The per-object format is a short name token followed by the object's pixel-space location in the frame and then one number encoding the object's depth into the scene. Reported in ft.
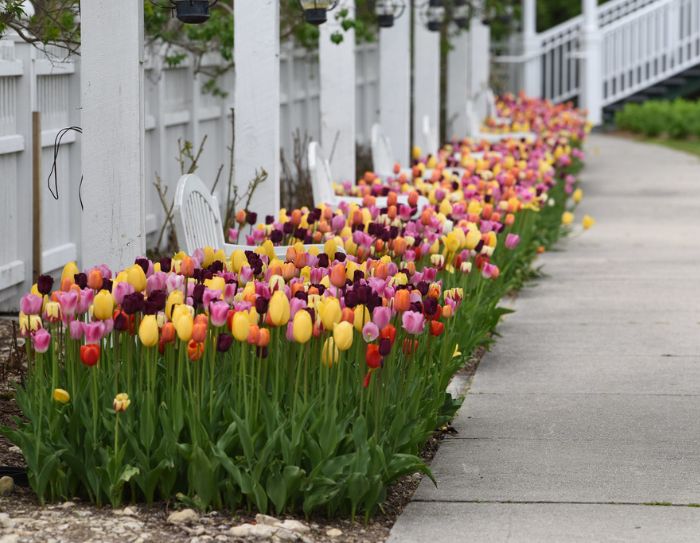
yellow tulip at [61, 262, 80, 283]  28.86
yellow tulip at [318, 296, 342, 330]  26.83
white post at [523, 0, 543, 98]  182.39
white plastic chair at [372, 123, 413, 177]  72.08
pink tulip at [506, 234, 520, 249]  43.11
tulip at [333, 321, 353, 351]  26.30
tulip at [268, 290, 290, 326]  26.43
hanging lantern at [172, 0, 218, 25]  36.76
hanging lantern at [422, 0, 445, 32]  83.14
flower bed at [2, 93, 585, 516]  26.20
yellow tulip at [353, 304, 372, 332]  27.55
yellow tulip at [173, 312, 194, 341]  25.69
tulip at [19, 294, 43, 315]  27.09
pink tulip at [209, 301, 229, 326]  26.35
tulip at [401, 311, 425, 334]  27.84
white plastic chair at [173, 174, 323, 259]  37.35
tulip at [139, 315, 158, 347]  25.94
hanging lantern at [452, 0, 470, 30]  99.41
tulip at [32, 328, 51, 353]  26.18
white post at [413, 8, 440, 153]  89.35
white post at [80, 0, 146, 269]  33.27
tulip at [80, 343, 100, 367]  25.62
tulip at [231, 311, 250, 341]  26.12
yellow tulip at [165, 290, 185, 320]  27.63
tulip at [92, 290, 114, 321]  26.78
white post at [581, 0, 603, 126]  174.09
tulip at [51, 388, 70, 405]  26.05
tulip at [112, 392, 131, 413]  25.40
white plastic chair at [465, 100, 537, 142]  107.24
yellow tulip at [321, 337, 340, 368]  27.22
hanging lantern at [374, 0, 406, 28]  72.95
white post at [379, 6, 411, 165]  79.20
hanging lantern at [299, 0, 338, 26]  50.62
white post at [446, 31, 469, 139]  112.78
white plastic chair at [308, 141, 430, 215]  54.39
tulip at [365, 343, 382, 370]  26.48
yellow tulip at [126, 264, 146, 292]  28.22
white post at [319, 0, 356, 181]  63.41
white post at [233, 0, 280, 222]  46.60
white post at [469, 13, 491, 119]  127.65
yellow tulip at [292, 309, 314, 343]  26.18
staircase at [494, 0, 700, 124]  178.91
